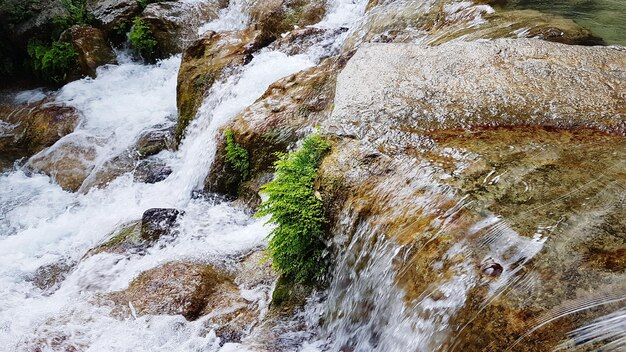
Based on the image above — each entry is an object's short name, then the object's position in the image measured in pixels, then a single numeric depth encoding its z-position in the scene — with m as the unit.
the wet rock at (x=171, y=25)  12.40
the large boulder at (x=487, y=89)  4.33
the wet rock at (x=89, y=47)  12.30
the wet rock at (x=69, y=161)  9.50
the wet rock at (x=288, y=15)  10.79
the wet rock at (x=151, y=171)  8.52
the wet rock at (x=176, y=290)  5.21
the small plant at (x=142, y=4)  13.05
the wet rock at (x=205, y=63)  8.92
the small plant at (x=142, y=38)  12.17
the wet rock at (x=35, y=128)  10.73
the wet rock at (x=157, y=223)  6.60
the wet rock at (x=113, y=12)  12.77
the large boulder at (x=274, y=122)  6.62
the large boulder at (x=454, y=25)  6.27
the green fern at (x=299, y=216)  4.38
